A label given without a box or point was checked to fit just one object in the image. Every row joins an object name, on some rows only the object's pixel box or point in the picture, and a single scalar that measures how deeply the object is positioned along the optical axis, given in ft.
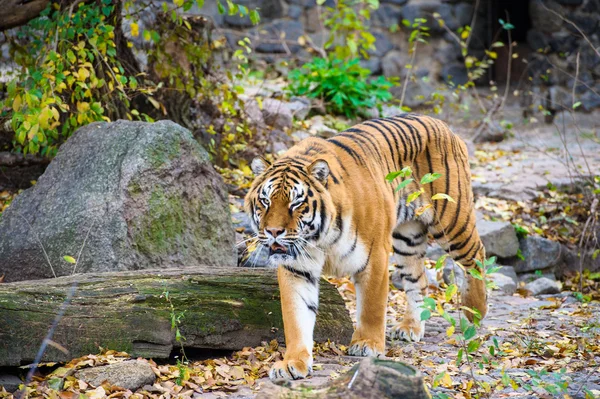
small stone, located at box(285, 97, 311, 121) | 64.85
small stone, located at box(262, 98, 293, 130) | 59.88
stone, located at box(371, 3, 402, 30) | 85.05
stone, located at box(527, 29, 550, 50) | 83.97
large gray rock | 33.42
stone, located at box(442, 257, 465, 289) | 46.14
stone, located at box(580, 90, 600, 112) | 82.58
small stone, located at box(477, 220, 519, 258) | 51.34
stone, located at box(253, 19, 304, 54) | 82.38
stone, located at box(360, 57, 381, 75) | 84.84
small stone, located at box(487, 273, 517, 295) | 46.73
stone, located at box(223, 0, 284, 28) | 81.56
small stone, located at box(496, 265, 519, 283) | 50.45
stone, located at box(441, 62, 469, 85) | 87.56
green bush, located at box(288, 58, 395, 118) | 67.87
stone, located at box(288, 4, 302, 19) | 83.66
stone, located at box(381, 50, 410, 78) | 85.25
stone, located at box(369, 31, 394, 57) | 85.35
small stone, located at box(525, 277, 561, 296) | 48.41
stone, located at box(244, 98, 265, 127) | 56.85
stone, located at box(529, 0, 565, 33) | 81.76
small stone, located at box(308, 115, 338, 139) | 62.75
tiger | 26.78
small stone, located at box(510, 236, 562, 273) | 53.42
